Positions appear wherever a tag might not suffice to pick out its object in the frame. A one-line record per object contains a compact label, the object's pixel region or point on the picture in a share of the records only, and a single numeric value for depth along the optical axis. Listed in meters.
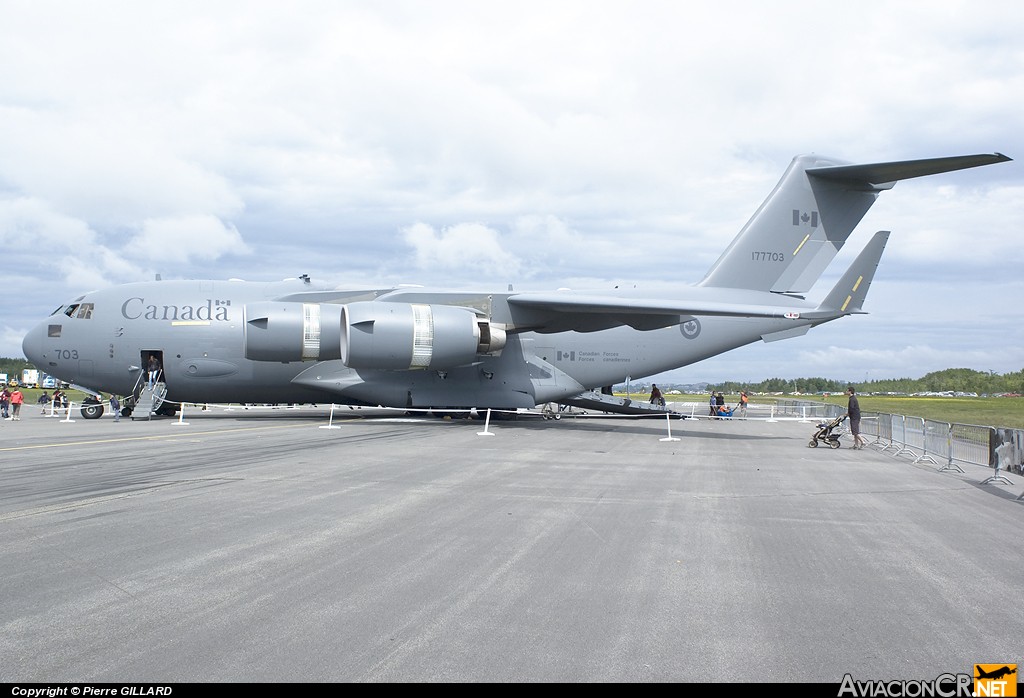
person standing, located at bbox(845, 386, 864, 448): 18.44
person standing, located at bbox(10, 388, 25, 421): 27.52
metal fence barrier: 12.59
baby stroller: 18.17
